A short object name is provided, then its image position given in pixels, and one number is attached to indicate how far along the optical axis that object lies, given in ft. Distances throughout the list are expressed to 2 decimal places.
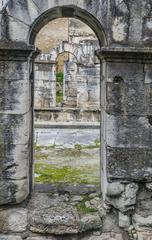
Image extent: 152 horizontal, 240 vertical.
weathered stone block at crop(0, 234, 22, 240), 14.90
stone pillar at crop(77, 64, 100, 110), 49.80
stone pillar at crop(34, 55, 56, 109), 50.24
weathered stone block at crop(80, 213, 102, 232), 14.71
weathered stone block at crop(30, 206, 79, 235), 14.62
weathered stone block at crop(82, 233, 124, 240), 14.90
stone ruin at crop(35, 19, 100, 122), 48.21
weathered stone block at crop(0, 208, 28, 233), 14.99
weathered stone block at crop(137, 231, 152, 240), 14.98
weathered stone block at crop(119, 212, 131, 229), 15.11
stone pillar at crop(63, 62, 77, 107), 59.16
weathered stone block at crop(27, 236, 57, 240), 14.78
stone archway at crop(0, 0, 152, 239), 14.65
